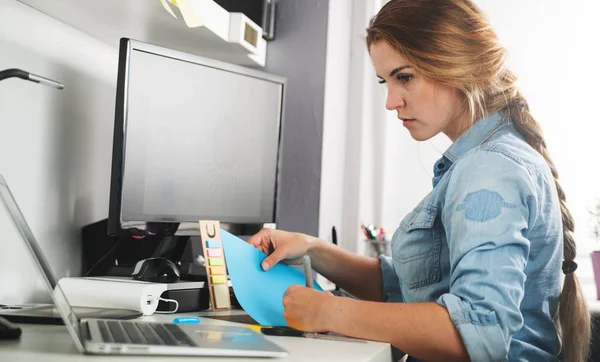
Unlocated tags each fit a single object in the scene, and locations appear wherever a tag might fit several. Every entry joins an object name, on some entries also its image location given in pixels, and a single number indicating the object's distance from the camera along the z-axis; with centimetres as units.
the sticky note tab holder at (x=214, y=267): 129
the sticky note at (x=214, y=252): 131
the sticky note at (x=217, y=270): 131
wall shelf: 130
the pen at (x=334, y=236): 193
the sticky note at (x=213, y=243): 132
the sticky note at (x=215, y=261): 131
